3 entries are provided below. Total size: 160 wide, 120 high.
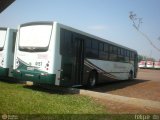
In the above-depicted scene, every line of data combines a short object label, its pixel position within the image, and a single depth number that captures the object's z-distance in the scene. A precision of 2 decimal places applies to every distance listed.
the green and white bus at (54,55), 6.86
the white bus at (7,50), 8.49
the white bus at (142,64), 44.24
